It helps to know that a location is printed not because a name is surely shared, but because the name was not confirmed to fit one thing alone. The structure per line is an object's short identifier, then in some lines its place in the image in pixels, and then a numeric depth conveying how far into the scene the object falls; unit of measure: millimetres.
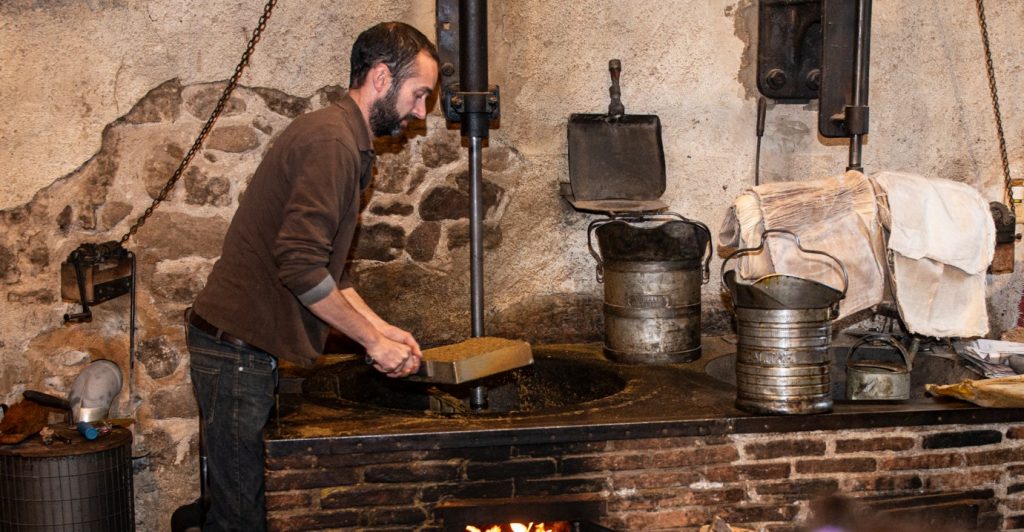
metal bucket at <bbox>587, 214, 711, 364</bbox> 4125
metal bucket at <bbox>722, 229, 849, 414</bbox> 3350
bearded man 2990
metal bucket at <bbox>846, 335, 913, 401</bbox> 3986
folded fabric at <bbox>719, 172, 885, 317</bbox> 3572
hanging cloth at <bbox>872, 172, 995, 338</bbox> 3580
